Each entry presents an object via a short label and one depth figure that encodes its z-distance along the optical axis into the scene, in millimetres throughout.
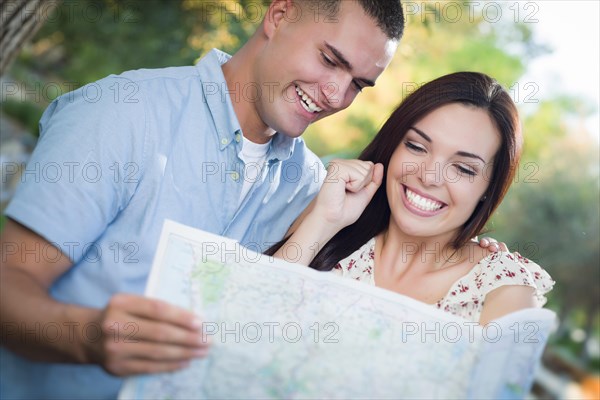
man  1739
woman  2383
